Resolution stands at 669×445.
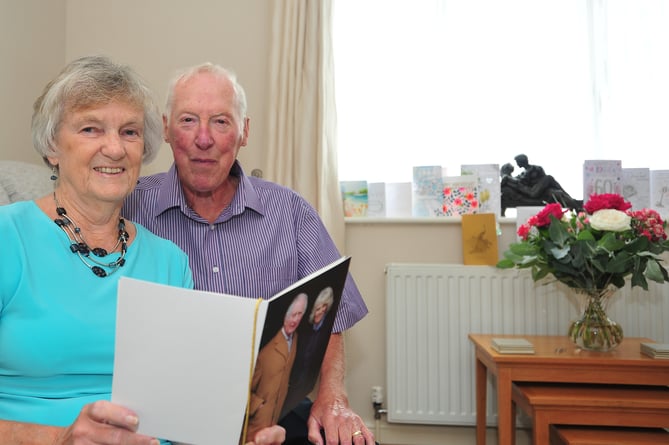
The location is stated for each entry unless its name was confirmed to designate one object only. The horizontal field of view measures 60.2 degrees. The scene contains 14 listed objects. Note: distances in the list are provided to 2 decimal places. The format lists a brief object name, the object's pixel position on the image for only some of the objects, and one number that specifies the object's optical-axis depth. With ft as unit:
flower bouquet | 6.29
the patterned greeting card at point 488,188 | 8.38
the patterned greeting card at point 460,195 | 8.42
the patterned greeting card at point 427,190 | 8.54
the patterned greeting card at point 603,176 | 8.18
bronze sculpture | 8.34
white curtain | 8.36
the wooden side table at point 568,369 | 6.19
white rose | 6.25
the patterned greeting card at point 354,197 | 8.75
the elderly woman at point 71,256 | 3.09
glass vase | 6.56
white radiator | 8.08
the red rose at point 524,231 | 6.88
